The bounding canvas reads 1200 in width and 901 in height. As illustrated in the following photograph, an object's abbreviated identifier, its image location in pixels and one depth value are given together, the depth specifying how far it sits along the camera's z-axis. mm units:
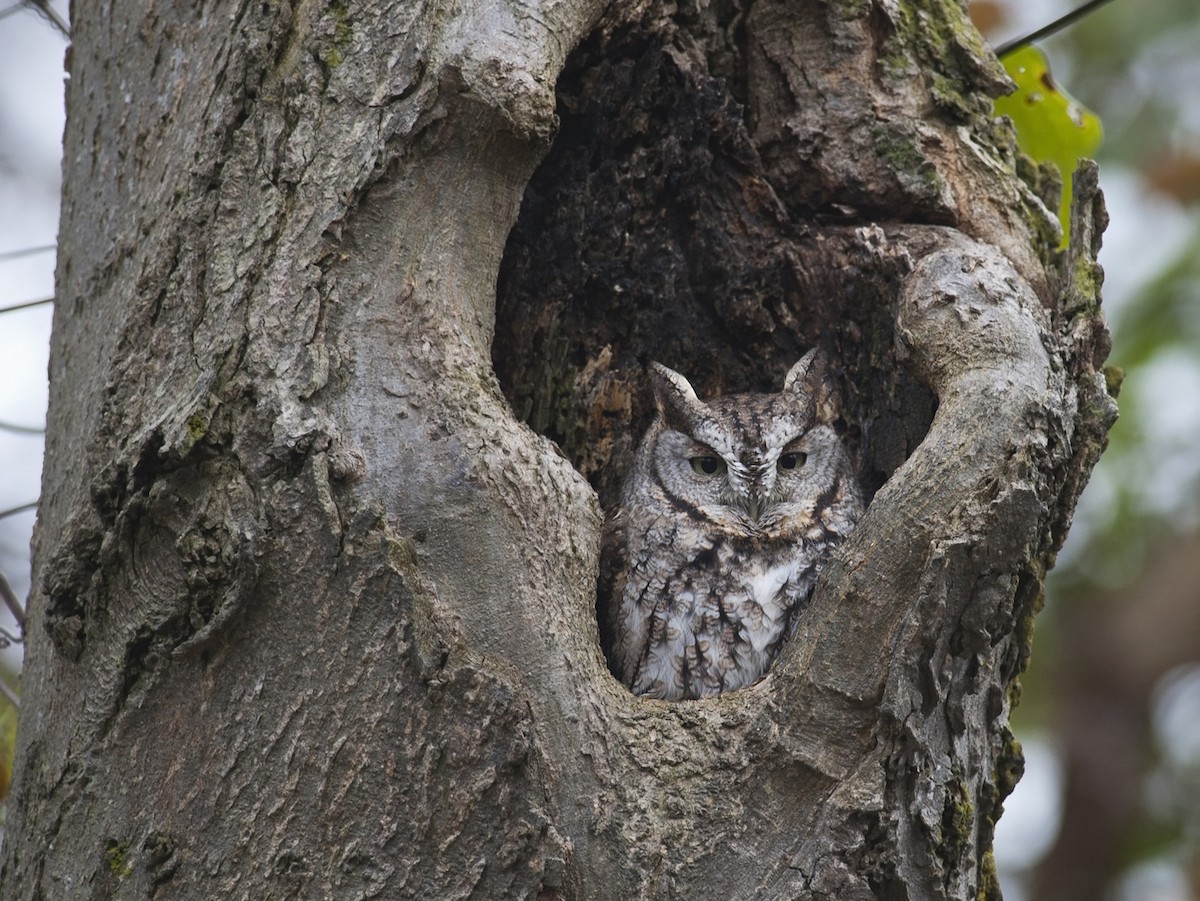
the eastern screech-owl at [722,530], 5648
